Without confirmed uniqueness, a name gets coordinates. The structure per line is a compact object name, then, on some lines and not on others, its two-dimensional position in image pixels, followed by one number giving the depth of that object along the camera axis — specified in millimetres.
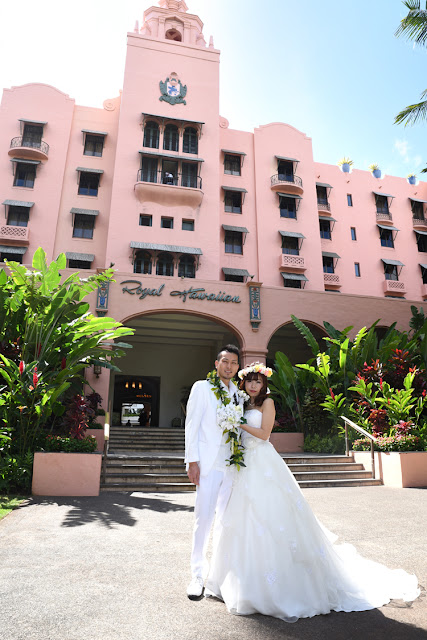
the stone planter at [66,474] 8023
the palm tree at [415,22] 12109
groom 3359
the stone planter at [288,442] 13711
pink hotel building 21406
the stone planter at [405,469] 9422
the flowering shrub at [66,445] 8648
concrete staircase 9133
